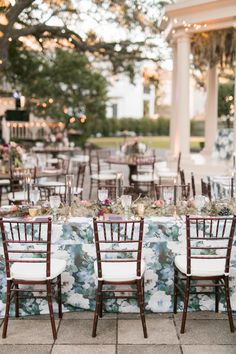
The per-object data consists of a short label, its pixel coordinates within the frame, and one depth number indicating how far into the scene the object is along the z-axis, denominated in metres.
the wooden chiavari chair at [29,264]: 4.48
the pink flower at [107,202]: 5.51
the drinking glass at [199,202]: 5.42
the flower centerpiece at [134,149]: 12.32
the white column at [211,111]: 15.83
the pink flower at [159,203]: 5.52
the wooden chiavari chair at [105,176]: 11.47
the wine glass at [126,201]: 5.32
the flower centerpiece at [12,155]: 9.67
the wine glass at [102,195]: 5.53
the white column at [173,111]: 13.49
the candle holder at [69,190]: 5.54
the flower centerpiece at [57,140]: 17.02
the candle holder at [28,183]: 5.83
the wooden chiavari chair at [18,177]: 8.47
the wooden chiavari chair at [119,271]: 4.46
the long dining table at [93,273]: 5.04
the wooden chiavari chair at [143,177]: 10.99
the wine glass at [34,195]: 5.55
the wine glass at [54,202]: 5.31
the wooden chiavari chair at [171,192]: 5.57
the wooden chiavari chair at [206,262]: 4.60
